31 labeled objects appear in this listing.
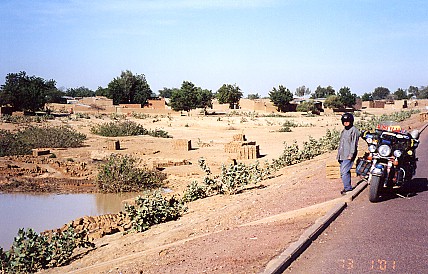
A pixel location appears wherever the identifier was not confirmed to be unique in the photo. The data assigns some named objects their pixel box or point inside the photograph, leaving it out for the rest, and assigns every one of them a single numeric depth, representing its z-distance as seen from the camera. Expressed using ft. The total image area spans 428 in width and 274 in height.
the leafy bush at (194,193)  42.36
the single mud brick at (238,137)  97.04
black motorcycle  27.32
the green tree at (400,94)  458.91
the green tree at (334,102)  274.98
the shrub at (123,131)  120.76
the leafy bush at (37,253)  27.40
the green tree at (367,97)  415.27
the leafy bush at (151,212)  33.91
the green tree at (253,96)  511.40
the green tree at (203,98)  241.55
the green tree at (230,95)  275.59
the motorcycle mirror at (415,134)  28.99
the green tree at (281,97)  251.19
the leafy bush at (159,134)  121.84
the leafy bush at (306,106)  248.11
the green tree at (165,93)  535.02
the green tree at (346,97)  274.98
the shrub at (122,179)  57.62
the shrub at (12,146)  86.56
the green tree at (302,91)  606.55
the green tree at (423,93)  502.05
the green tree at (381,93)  531.50
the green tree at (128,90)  275.39
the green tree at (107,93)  274.98
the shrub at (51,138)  97.14
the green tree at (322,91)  449.48
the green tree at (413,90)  565.90
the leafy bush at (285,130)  138.41
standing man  30.12
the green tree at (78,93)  490.90
